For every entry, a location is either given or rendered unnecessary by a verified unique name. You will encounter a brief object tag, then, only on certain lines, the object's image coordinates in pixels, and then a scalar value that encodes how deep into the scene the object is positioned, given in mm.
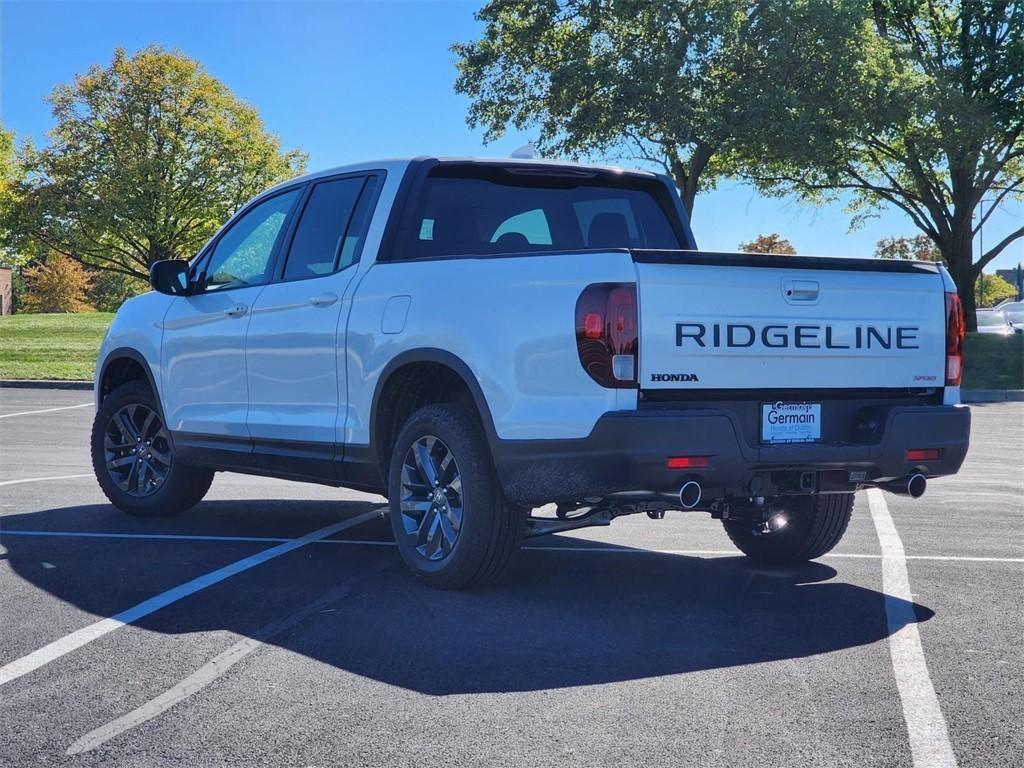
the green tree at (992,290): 116362
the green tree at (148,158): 45094
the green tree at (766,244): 90812
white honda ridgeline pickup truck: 5320
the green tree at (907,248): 91125
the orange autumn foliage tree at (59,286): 85938
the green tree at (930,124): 31703
